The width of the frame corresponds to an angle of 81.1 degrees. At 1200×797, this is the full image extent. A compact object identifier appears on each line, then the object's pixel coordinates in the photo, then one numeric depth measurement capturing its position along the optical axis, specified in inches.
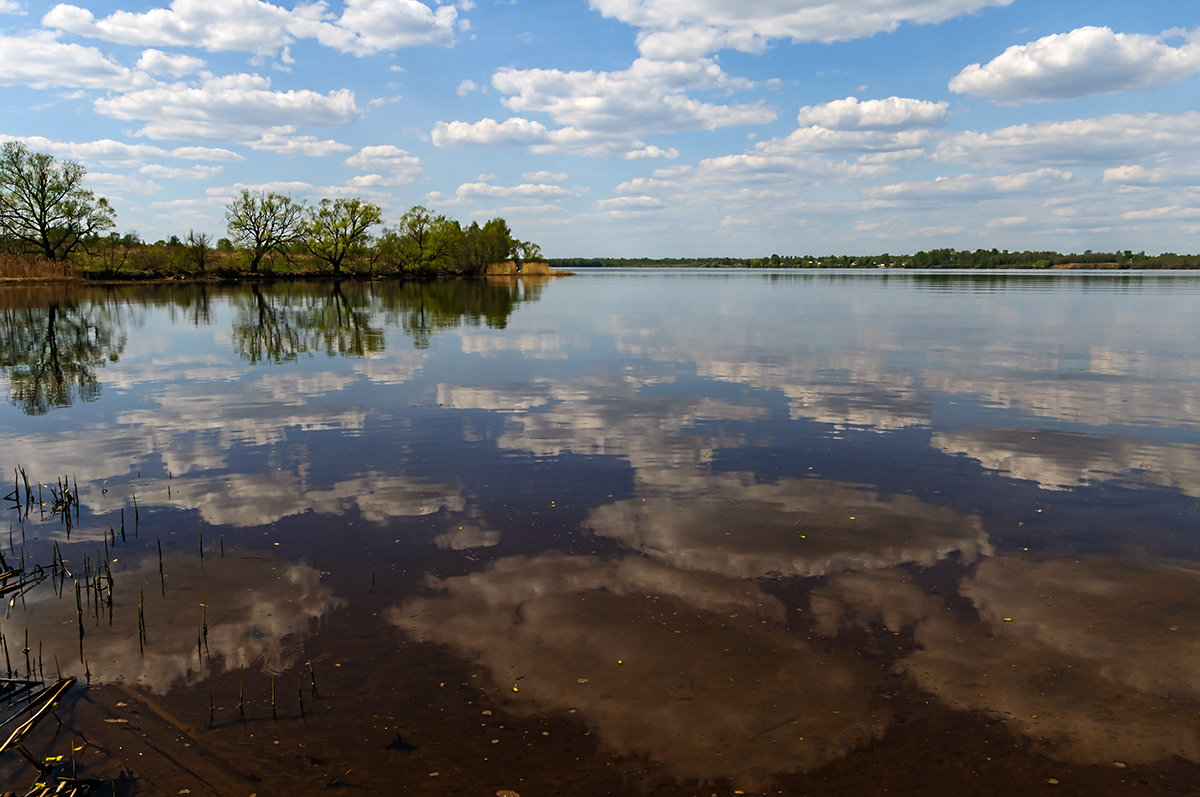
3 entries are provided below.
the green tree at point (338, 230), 4653.1
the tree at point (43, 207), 3644.2
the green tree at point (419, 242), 5398.6
